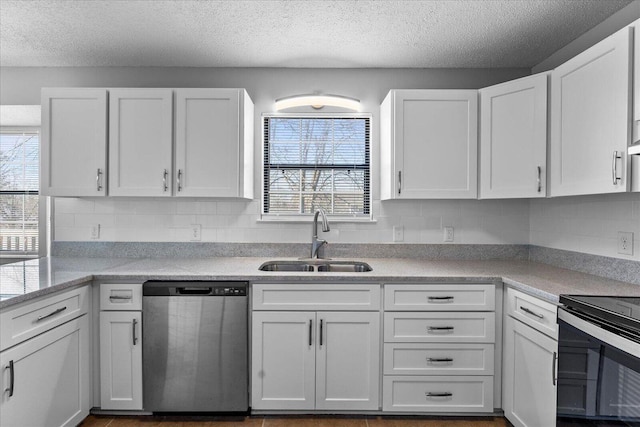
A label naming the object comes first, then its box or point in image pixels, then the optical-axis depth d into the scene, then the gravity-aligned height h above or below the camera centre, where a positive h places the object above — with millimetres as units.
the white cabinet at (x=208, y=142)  2566 +451
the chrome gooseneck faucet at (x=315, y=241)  2773 -245
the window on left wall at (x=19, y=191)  3215 +122
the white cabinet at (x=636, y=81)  1570 +558
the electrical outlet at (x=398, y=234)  2926 -195
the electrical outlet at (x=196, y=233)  2912 -203
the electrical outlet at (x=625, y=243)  1983 -168
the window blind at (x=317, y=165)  2975 +351
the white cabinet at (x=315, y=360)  2199 -901
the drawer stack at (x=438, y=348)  2191 -816
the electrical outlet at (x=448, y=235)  2912 -198
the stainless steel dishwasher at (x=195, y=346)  2158 -807
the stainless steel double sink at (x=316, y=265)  2756 -429
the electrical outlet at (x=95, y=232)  2912 -204
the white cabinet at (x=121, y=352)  2184 -856
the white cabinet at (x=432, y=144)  2580 +456
